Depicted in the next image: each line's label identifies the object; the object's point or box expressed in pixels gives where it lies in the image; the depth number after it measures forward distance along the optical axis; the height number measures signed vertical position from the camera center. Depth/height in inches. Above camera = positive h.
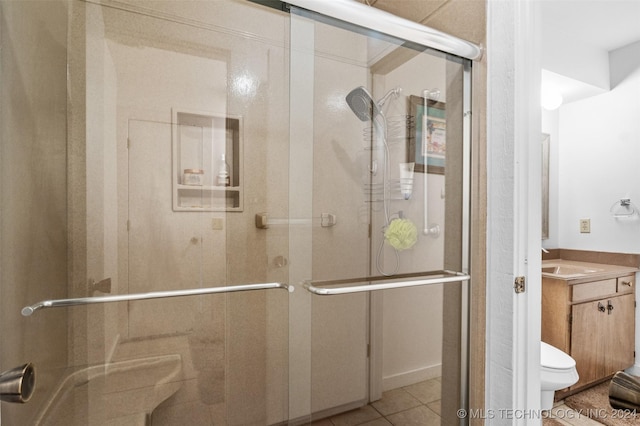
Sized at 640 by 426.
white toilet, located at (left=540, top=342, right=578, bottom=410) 60.7 -31.5
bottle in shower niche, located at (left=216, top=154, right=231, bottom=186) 53.7 +6.0
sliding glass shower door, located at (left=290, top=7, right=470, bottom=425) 42.3 -1.5
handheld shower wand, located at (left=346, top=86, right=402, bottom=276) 43.3 +13.1
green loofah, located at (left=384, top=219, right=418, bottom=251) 45.6 -3.6
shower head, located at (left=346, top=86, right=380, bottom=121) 43.1 +14.4
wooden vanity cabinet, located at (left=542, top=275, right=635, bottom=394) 77.4 -28.5
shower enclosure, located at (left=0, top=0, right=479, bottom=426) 41.8 -0.8
